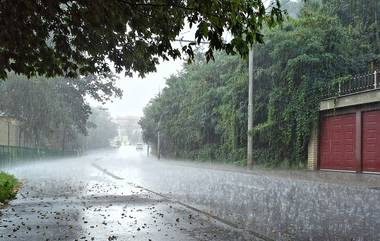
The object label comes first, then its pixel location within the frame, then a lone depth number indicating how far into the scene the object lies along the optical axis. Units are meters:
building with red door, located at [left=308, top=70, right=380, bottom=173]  23.03
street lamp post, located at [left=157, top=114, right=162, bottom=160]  66.17
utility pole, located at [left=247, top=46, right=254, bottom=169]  29.91
